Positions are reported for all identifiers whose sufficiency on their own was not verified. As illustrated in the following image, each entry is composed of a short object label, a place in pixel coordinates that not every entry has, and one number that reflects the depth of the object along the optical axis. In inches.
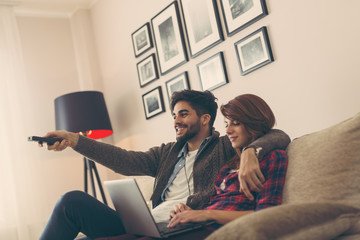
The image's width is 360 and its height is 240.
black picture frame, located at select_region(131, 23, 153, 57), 135.3
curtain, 140.9
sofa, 37.4
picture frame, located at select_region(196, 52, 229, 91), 106.0
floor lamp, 136.6
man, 72.5
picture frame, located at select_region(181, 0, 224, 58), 107.3
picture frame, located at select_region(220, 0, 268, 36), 94.4
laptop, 57.9
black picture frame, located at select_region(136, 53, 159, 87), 133.4
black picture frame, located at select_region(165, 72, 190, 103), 119.3
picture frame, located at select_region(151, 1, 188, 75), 121.0
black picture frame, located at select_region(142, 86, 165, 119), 130.7
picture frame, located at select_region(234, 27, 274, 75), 93.3
